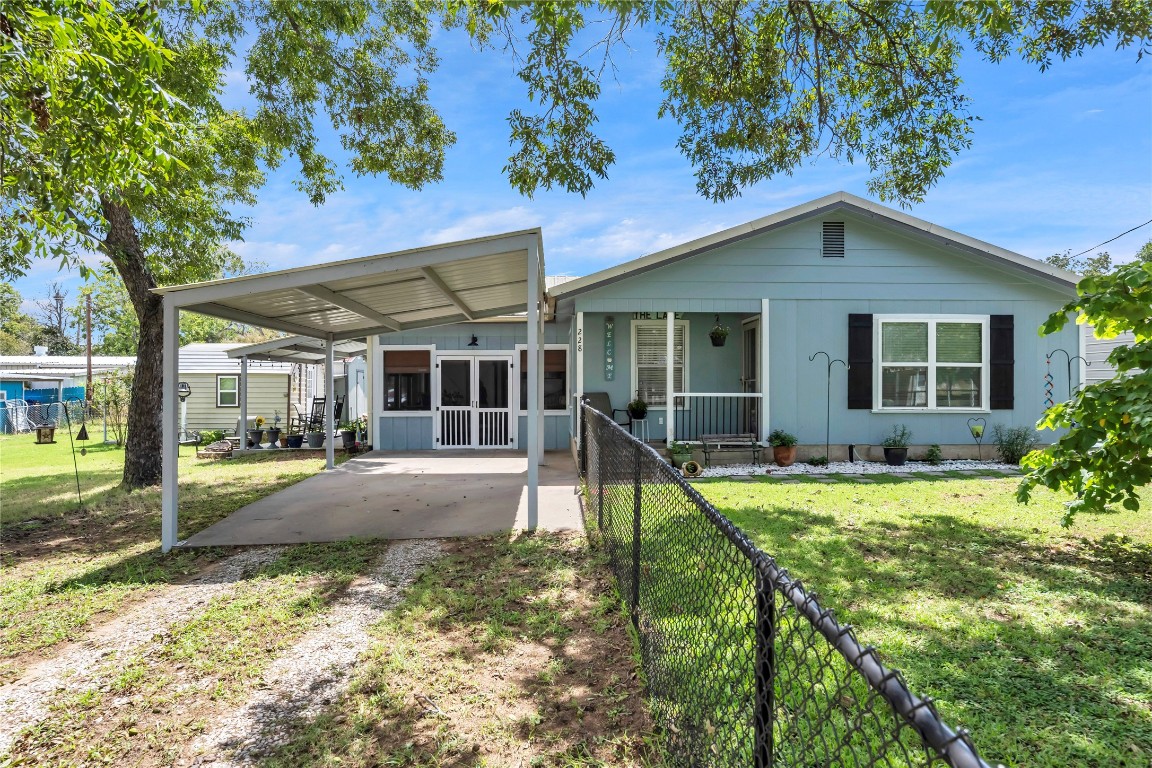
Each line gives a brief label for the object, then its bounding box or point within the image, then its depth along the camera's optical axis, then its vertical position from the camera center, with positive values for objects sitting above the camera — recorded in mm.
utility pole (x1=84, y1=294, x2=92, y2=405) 19484 -43
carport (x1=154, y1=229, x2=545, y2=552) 5520 +1072
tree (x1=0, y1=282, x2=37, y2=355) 42125 +4827
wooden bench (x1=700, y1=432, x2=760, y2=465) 9742 -897
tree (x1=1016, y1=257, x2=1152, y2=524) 4031 -167
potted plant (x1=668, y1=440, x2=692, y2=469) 9367 -1022
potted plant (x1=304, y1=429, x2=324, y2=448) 14891 -1243
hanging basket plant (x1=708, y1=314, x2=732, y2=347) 10469 +976
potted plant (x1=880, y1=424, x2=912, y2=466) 9641 -924
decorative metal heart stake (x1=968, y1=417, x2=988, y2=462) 9953 -609
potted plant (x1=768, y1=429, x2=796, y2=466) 9648 -940
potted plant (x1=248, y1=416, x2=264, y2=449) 14938 -1218
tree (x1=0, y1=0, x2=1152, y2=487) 4762 +3622
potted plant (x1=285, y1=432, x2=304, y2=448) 14810 -1258
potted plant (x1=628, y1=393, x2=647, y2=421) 10062 -344
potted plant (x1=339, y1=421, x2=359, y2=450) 13461 -1100
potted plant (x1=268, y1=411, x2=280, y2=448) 14820 -1163
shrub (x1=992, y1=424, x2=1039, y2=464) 9688 -863
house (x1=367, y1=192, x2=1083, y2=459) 9781 +1270
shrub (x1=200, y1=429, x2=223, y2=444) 15764 -1265
